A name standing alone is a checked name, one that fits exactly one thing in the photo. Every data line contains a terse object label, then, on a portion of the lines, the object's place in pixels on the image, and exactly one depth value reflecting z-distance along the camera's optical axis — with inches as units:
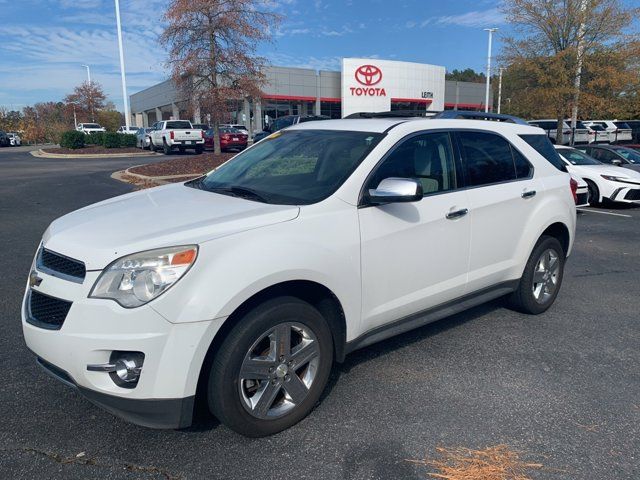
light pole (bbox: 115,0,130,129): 1278.7
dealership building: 1836.9
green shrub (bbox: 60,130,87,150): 1261.1
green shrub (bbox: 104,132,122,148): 1275.8
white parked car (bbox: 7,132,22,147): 1958.7
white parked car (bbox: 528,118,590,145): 1250.7
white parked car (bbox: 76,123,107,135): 1975.9
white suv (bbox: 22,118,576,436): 100.8
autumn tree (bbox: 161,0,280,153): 633.6
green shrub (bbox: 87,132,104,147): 1364.4
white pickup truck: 1063.6
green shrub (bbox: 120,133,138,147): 1299.2
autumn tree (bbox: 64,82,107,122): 2130.9
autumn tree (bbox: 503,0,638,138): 723.4
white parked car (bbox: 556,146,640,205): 451.5
